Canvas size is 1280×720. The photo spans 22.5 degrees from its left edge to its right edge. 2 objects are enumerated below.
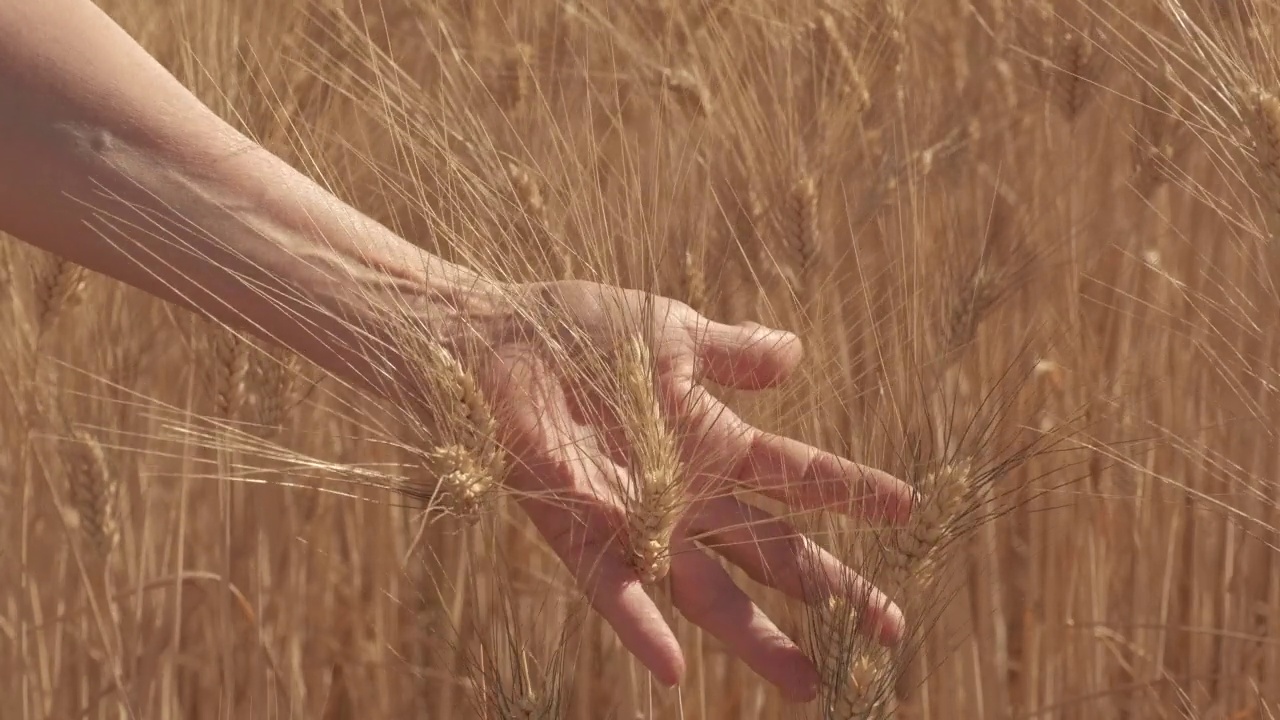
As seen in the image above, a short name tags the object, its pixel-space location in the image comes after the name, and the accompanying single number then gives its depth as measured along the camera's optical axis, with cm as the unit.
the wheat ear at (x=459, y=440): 108
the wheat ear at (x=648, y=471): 108
